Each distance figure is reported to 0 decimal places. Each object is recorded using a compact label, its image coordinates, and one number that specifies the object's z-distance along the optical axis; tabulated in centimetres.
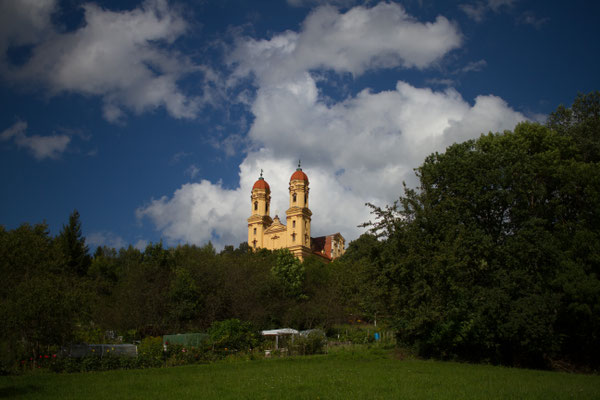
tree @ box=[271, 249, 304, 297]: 4525
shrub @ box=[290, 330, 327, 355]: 2480
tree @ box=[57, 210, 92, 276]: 4669
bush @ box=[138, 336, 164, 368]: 1950
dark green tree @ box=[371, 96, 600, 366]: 2030
